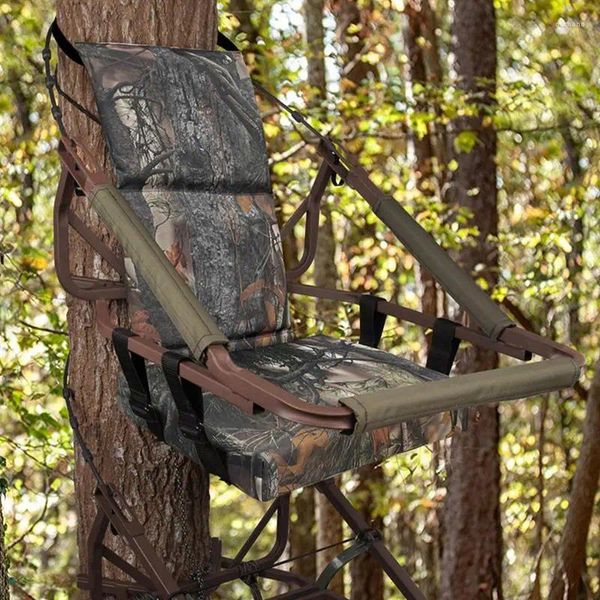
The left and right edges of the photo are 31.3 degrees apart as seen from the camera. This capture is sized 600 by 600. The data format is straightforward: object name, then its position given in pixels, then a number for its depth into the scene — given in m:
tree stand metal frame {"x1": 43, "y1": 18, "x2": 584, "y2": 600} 1.74
